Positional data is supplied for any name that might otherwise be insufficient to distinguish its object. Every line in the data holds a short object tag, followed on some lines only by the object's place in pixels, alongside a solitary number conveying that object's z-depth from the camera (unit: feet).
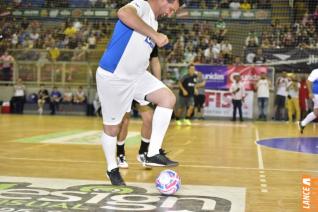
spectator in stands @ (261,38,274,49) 72.83
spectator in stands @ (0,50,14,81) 79.00
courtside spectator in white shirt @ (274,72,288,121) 71.56
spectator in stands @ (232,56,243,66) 73.98
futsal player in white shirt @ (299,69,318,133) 45.44
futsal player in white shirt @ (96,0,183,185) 17.58
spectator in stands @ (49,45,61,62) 78.84
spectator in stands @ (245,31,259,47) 74.43
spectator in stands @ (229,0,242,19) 79.71
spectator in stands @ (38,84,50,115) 77.41
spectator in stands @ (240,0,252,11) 78.92
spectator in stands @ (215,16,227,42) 78.44
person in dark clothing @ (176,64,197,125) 61.98
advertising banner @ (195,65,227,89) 73.61
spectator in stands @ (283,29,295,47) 72.43
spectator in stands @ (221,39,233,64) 75.92
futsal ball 16.19
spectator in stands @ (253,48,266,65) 73.07
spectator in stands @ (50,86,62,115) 77.41
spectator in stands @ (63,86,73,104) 77.66
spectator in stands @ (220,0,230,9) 80.74
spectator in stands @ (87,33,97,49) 80.59
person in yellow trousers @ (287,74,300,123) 71.20
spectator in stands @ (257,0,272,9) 76.14
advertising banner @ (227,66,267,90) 72.79
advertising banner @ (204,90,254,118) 73.87
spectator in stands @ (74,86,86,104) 77.30
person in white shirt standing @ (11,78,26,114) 77.56
